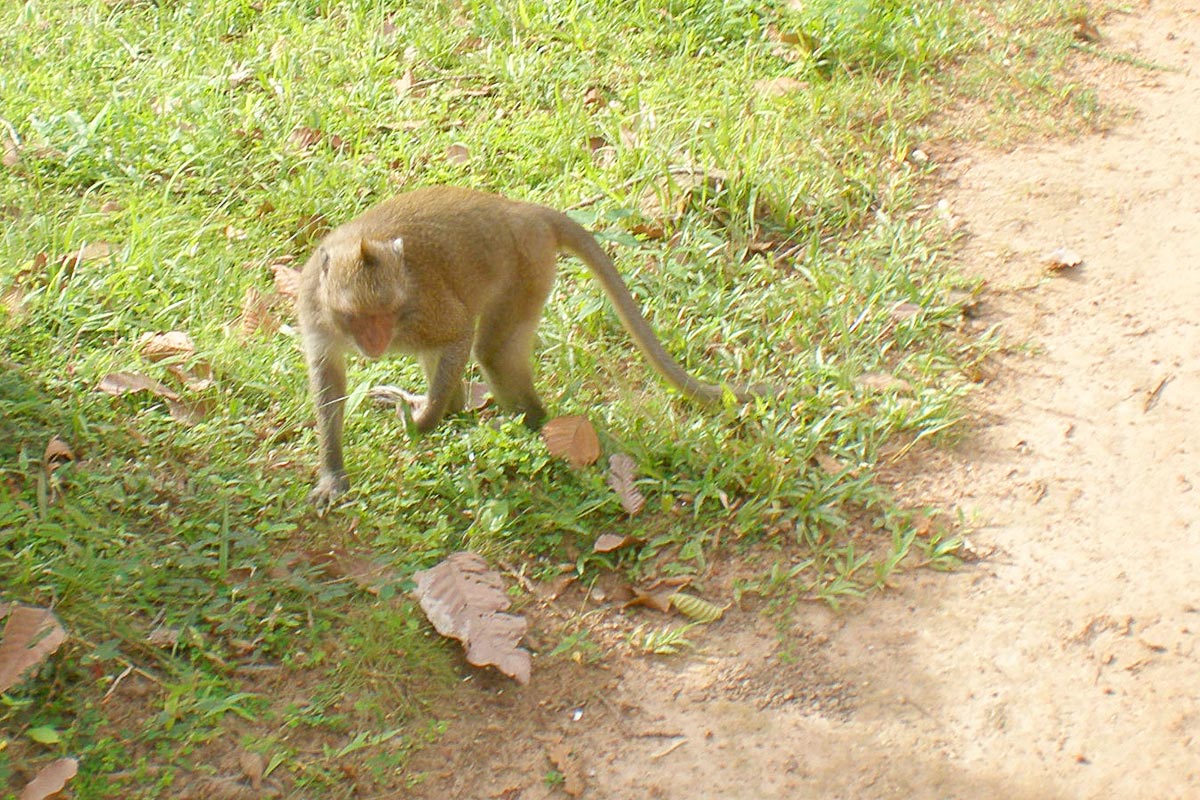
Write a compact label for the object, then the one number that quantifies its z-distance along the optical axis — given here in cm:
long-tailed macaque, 467
